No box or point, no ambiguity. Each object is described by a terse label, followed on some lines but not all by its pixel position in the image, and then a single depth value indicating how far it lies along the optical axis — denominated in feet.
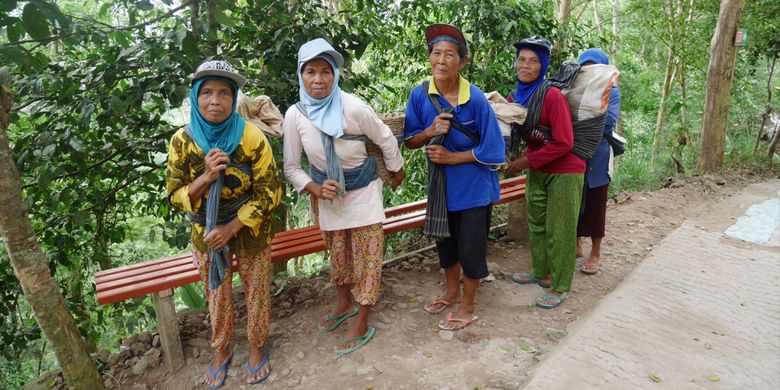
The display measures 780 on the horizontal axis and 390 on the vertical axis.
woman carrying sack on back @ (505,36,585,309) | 10.07
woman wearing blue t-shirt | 9.15
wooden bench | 8.93
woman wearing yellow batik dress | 7.61
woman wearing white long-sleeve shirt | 8.62
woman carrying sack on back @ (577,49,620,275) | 12.27
